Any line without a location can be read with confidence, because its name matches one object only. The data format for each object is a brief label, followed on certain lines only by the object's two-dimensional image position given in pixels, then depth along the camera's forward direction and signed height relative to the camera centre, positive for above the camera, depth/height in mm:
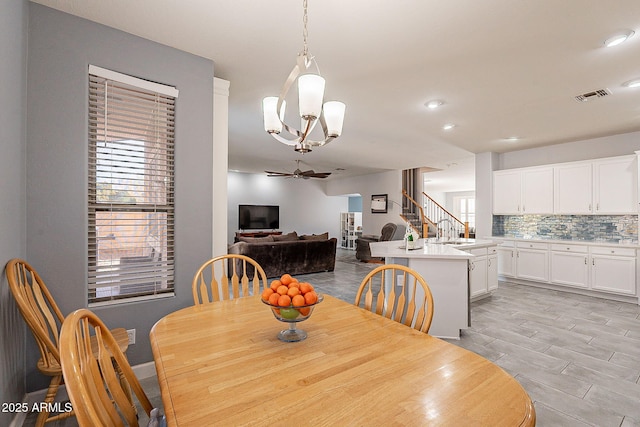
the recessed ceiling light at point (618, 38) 2207 +1358
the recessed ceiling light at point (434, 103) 3541 +1366
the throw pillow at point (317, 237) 6629 -448
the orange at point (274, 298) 1246 -340
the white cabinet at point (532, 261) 5207 -770
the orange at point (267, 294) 1274 -331
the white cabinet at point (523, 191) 5352 +502
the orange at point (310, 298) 1255 -342
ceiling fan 6579 +937
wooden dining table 801 -525
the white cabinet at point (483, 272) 4152 -783
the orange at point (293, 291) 1252 -315
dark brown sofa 5688 -715
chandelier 1560 +639
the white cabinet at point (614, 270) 4367 -770
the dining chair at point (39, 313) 1533 -540
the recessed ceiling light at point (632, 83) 2967 +1350
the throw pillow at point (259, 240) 6083 -479
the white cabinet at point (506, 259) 5621 -788
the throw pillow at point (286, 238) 6442 -470
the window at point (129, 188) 2145 +211
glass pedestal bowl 1238 -423
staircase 8744 +45
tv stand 9094 -516
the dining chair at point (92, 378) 657 -425
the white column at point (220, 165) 2766 +479
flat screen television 9609 -15
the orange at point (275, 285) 1318 -302
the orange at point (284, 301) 1222 -344
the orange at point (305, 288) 1309 -315
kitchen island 3043 -694
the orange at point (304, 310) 1249 -394
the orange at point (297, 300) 1226 -342
